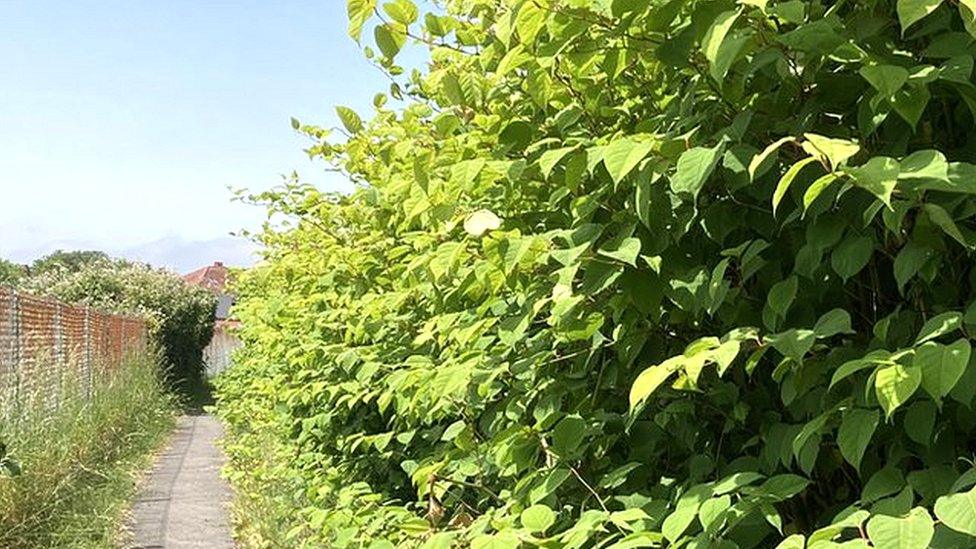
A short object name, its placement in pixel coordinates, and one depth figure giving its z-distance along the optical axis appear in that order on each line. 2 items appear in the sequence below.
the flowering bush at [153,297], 21.75
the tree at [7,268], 43.50
